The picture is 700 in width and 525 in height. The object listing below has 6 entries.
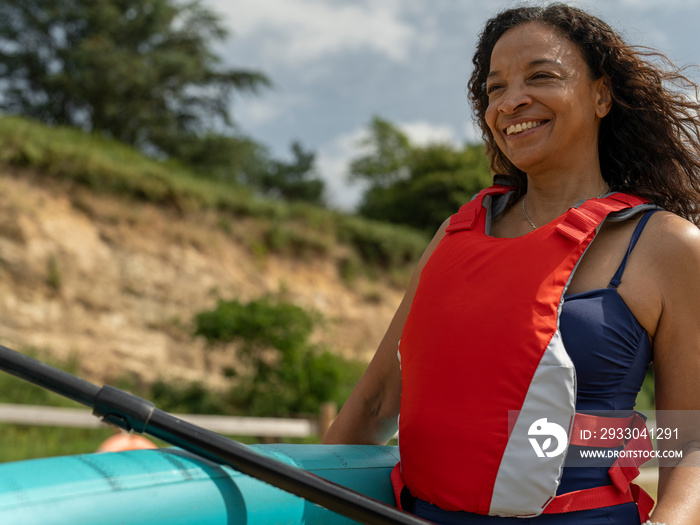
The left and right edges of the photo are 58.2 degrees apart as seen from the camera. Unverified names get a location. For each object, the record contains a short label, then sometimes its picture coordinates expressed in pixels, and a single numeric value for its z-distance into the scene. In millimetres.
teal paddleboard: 996
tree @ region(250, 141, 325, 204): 23109
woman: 1244
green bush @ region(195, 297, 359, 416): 7953
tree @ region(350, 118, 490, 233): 17266
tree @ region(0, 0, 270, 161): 13203
